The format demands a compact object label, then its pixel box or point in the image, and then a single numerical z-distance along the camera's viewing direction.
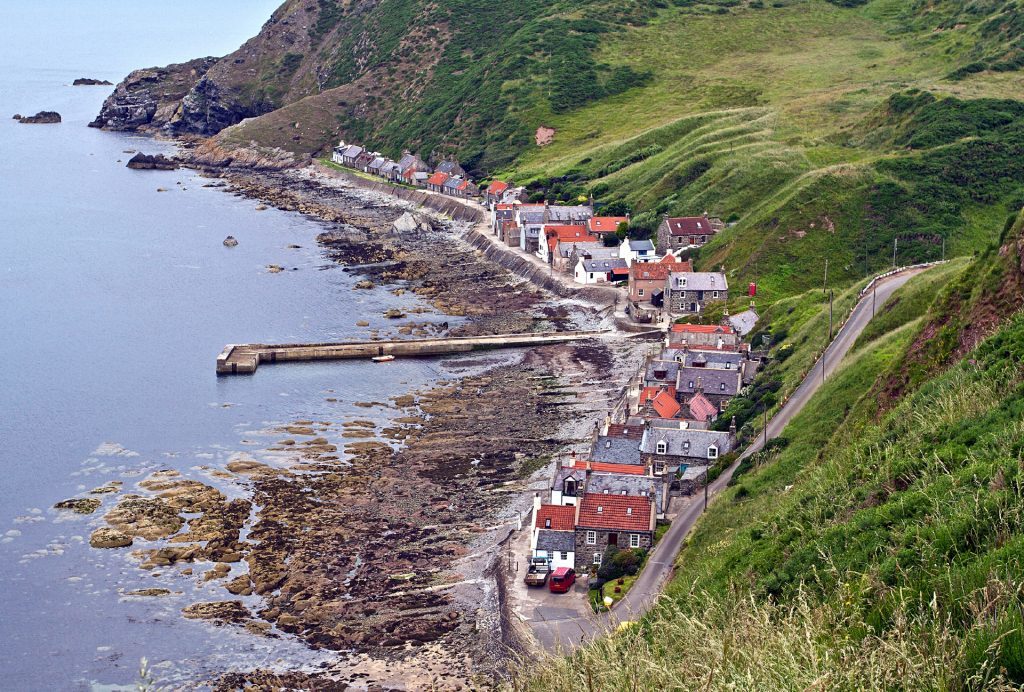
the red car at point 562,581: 53.09
